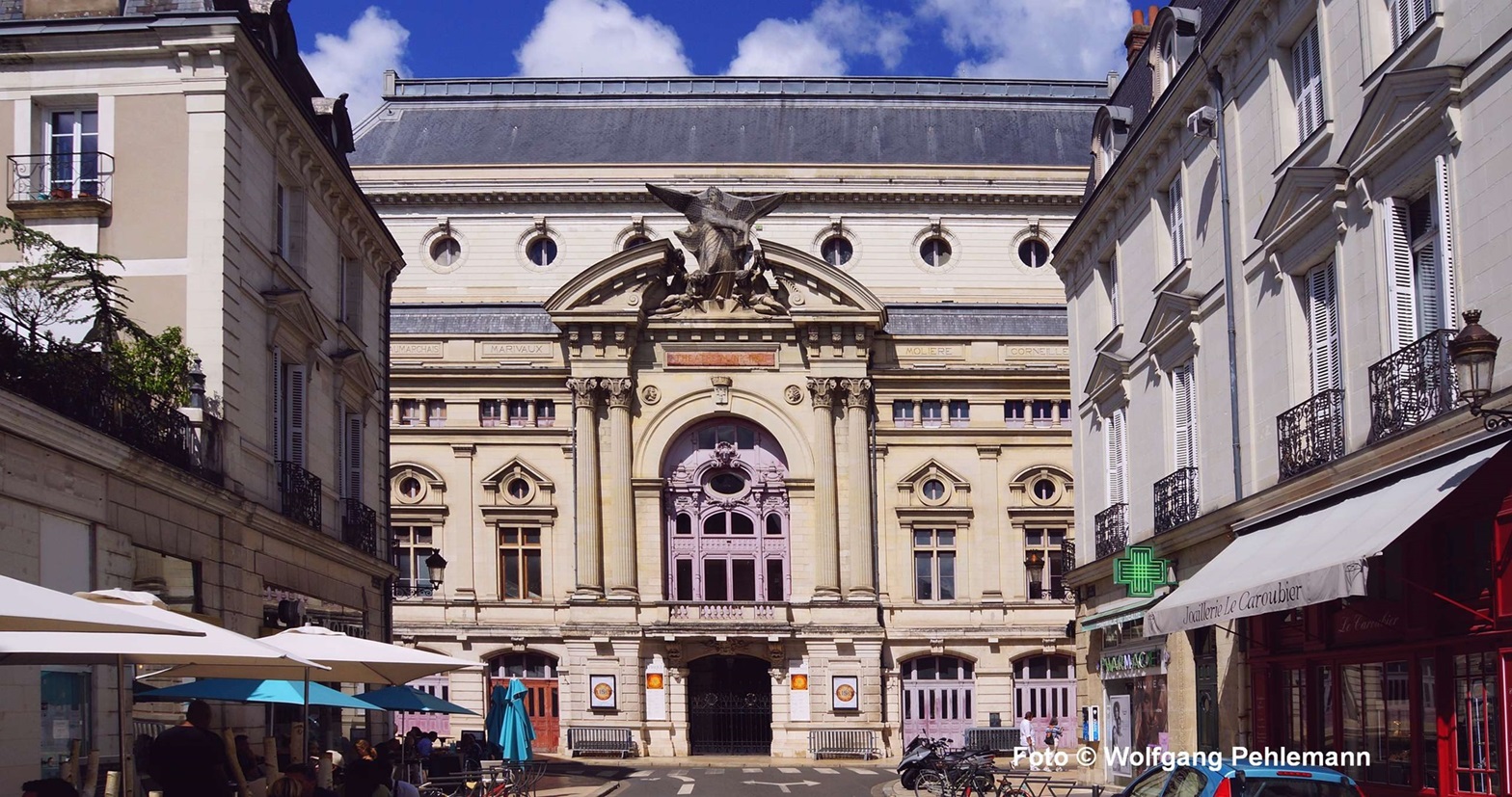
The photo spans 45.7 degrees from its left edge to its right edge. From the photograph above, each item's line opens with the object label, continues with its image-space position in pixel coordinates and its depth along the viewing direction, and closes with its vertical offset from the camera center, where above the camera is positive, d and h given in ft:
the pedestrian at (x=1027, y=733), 138.31 -11.16
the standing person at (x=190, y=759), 45.06 -3.77
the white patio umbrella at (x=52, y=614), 34.76 -0.05
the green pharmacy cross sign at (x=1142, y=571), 80.79 +0.74
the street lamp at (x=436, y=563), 116.78 +2.63
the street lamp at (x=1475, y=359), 43.45 +5.35
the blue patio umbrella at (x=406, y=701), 78.12 -4.19
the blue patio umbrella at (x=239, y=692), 59.57 -2.81
